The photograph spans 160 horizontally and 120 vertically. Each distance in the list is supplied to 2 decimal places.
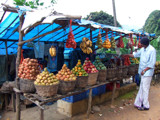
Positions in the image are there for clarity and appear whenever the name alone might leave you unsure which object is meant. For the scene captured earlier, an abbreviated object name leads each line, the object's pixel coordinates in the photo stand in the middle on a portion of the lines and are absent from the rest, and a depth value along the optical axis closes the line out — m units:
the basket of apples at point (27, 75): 2.84
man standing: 4.14
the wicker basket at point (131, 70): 5.42
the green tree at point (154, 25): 15.54
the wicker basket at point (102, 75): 4.14
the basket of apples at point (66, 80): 2.92
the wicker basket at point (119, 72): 4.79
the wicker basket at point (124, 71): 5.06
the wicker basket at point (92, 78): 3.67
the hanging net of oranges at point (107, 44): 4.41
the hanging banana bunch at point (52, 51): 4.01
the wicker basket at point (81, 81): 3.28
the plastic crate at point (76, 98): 4.01
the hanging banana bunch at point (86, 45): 3.98
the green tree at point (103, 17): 17.65
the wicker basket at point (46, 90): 2.55
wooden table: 2.56
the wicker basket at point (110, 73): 4.41
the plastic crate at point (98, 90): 4.90
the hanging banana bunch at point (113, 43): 4.88
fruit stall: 2.61
